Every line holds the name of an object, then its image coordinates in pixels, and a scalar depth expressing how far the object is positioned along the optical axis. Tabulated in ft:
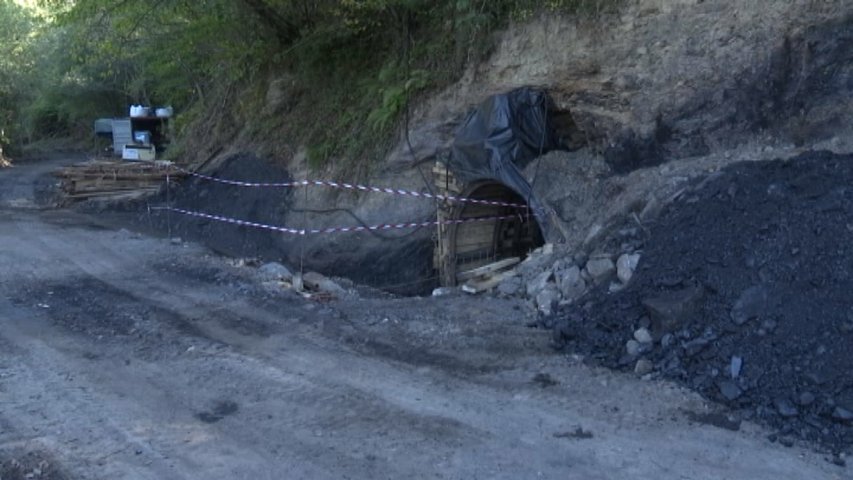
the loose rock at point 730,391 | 21.76
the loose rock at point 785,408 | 20.49
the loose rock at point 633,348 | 25.05
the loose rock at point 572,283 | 31.32
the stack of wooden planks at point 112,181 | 69.05
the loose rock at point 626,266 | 29.04
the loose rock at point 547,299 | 31.22
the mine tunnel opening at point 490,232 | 46.80
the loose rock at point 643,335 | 25.26
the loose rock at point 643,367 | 24.14
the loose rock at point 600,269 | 30.37
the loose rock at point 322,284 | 38.75
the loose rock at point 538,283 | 33.76
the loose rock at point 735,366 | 22.38
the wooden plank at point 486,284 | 37.47
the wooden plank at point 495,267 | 40.27
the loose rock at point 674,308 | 24.88
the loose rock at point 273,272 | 39.42
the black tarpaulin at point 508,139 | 41.68
